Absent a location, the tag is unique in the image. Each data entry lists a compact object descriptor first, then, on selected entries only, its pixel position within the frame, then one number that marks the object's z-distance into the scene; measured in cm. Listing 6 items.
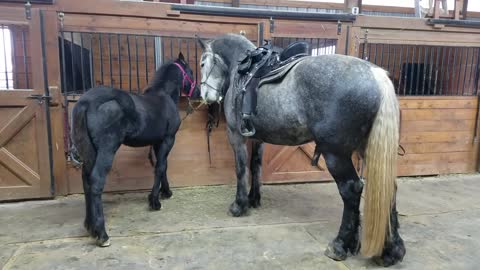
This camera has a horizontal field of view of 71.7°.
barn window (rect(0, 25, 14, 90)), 324
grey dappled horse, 205
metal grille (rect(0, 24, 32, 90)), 326
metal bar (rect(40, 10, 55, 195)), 319
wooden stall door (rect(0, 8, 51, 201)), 320
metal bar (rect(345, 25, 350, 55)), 389
